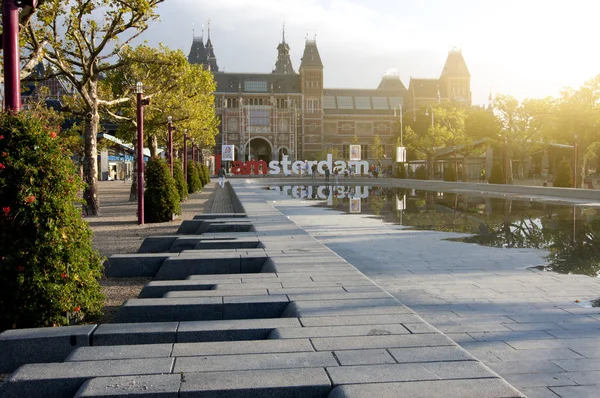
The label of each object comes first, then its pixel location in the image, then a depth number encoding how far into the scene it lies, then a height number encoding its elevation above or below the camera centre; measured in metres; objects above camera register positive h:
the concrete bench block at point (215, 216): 10.67 -0.81
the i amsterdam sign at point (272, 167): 51.50 +0.45
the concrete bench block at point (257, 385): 2.41 -0.89
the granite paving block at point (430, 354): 2.79 -0.89
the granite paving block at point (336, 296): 4.16 -0.90
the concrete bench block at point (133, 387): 2.38 -0.89
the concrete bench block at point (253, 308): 3.96 -0.92
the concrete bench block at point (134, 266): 6.55 -1.03
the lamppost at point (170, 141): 19.10 +1.04
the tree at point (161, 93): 17.86 +2.86
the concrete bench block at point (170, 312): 3.91 -0.92
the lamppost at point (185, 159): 24.76 +0.57
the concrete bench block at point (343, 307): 3.76 -0.90
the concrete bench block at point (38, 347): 3.36 -0.99
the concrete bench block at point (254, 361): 2.69 -0.89
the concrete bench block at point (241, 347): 2.93 -0.89
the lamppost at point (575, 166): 23.91 +0.05
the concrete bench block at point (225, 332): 3.30 -0.90
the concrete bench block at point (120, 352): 2.88 -0.89
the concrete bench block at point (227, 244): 6.96 -0.86
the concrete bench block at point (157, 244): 8.09 -0.98
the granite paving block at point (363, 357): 2.76 -0.89
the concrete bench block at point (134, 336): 3.32 -0.92
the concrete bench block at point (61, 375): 2.57 -0.89
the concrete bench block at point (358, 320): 3.48 -0.90
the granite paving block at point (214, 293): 4.28 -0.89
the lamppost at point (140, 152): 12.84 +0.46
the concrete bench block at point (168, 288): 4.69 -0.92
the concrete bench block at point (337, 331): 3.24 -0.90
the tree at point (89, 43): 12.51 +2.97
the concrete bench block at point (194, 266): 5.89 -0.94
